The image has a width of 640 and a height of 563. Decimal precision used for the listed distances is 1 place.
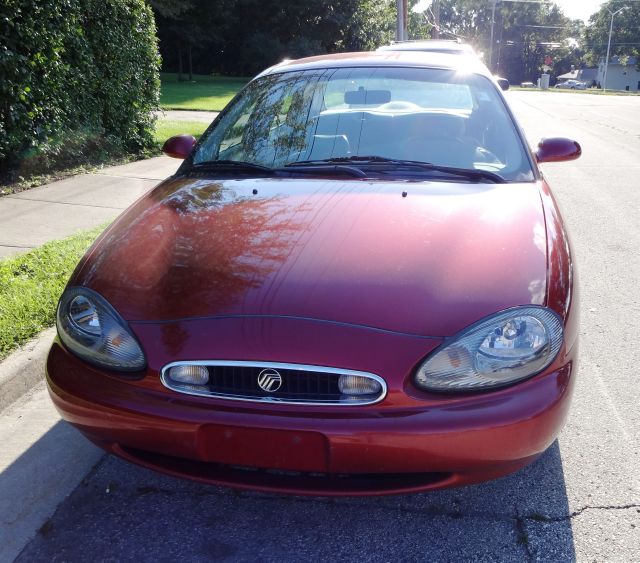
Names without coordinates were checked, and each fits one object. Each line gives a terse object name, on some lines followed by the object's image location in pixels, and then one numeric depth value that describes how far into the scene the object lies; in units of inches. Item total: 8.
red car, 80.3
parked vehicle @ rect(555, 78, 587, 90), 3424.7
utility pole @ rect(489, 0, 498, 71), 4110.2
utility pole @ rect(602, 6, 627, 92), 3078.5
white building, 3695.9
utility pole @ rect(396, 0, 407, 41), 826.5
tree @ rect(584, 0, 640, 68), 3553.2
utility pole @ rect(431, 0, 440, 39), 1476.7
